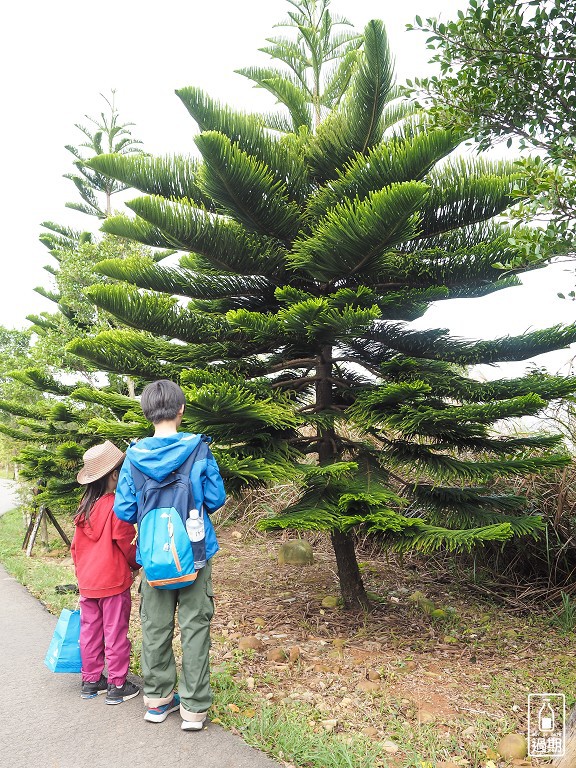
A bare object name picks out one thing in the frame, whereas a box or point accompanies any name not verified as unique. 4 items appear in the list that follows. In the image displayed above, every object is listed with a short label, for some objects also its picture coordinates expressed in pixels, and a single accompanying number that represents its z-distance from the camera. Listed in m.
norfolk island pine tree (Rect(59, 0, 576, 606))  3.45
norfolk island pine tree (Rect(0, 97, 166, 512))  8.43
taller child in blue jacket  2.63
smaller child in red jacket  2.98
